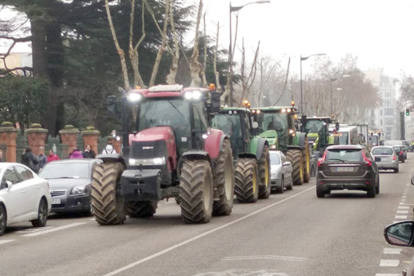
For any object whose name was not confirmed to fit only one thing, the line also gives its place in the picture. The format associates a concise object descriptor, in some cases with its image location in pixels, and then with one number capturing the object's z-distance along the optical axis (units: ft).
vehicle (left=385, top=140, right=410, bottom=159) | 325.21
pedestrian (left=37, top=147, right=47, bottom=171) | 101.40
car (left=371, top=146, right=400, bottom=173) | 171.73
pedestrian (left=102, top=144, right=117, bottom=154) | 109.09
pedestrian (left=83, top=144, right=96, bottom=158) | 114.21
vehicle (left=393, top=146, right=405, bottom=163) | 262.67
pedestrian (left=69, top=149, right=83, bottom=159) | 110.11
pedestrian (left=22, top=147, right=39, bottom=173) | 98.58
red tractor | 60.80
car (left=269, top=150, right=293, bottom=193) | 103.35
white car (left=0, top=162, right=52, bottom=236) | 58.23
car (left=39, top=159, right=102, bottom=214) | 72.49
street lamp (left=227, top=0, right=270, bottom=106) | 140.12
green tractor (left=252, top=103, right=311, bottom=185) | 123.13
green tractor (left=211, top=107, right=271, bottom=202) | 87.20
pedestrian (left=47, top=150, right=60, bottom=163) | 105.75
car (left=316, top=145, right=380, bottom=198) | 90.53
